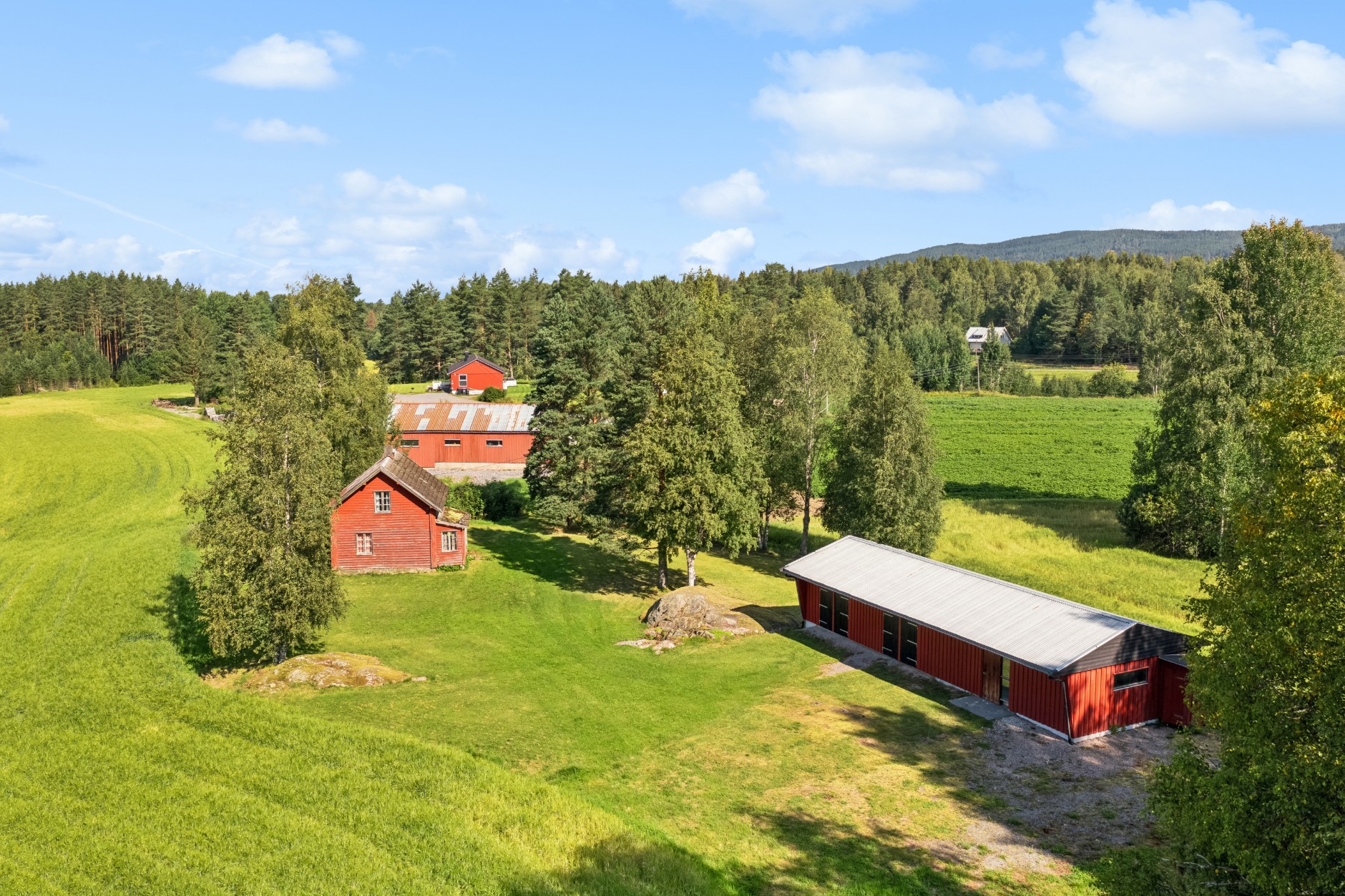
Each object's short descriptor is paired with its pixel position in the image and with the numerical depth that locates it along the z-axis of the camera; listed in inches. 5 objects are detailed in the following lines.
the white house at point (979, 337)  7249.0
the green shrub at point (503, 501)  2442.2
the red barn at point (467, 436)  2977.4
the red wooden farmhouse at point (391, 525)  1825.8
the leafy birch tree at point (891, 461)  1830.7
